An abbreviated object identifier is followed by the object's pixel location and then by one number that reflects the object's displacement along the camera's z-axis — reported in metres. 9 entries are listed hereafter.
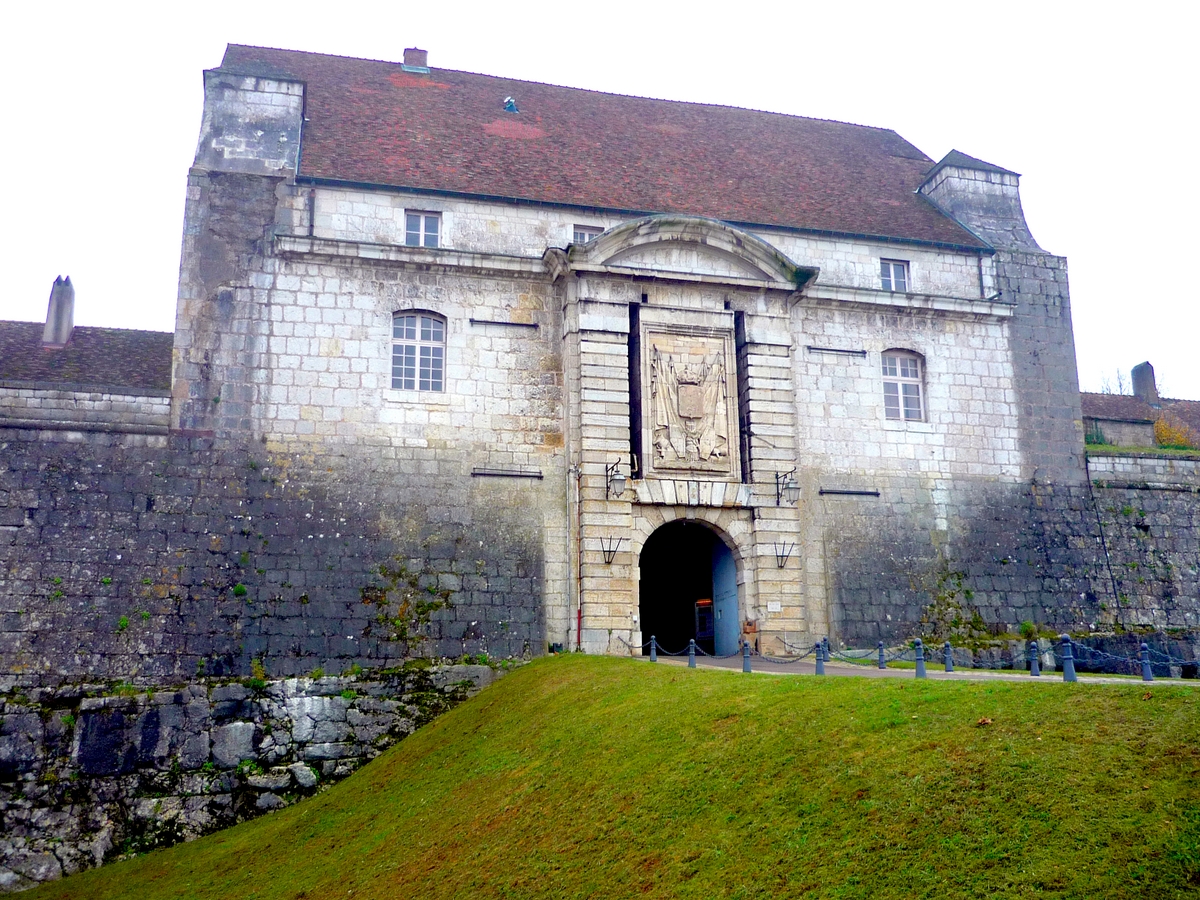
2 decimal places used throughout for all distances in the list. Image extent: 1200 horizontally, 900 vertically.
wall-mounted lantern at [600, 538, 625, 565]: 18.34
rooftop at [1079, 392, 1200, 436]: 29.16
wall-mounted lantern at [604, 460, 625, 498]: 18.53
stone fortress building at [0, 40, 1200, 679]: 17.09
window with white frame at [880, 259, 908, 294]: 22.20
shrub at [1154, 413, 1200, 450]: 28.83
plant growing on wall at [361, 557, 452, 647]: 17.44
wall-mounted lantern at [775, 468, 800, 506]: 19.50
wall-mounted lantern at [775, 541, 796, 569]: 19.22
